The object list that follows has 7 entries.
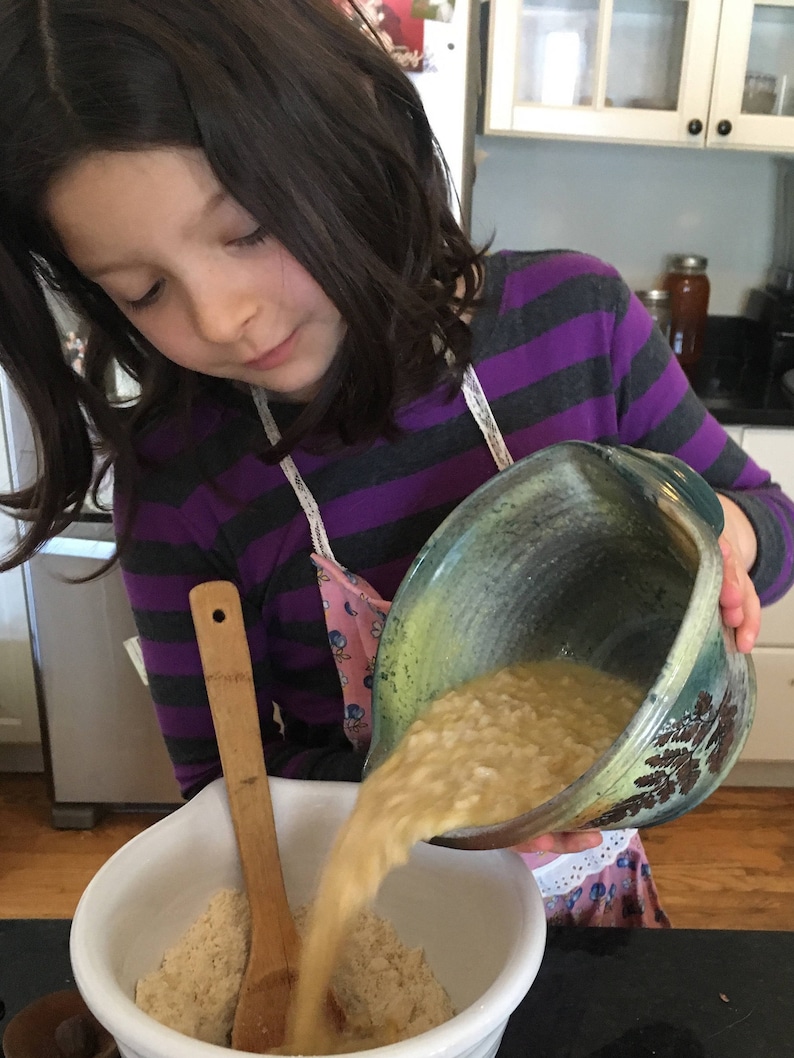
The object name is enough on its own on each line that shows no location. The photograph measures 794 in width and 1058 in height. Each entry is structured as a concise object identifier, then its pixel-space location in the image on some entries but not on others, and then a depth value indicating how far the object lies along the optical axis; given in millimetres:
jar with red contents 1962
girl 493
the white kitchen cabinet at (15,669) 1692
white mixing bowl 404
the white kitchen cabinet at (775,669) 1632
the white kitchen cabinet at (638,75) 1616
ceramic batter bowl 388
